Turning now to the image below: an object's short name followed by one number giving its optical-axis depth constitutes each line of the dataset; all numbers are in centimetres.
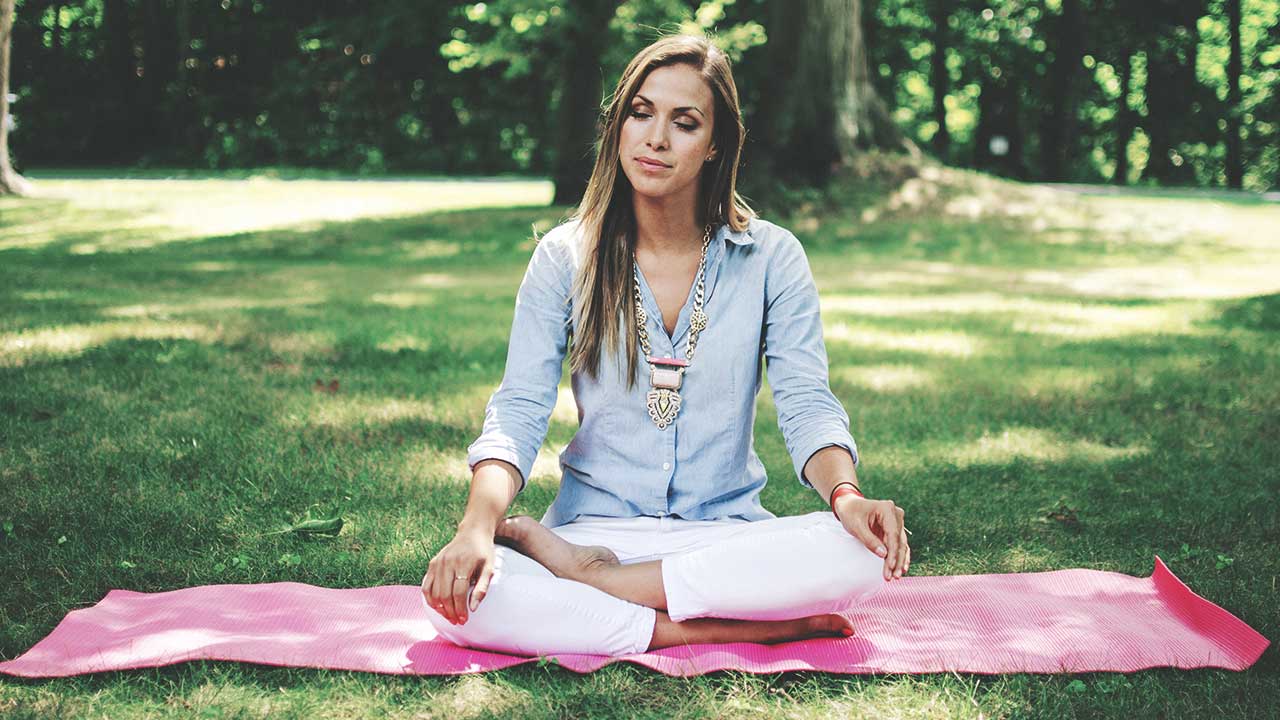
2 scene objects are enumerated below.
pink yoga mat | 283
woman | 281
